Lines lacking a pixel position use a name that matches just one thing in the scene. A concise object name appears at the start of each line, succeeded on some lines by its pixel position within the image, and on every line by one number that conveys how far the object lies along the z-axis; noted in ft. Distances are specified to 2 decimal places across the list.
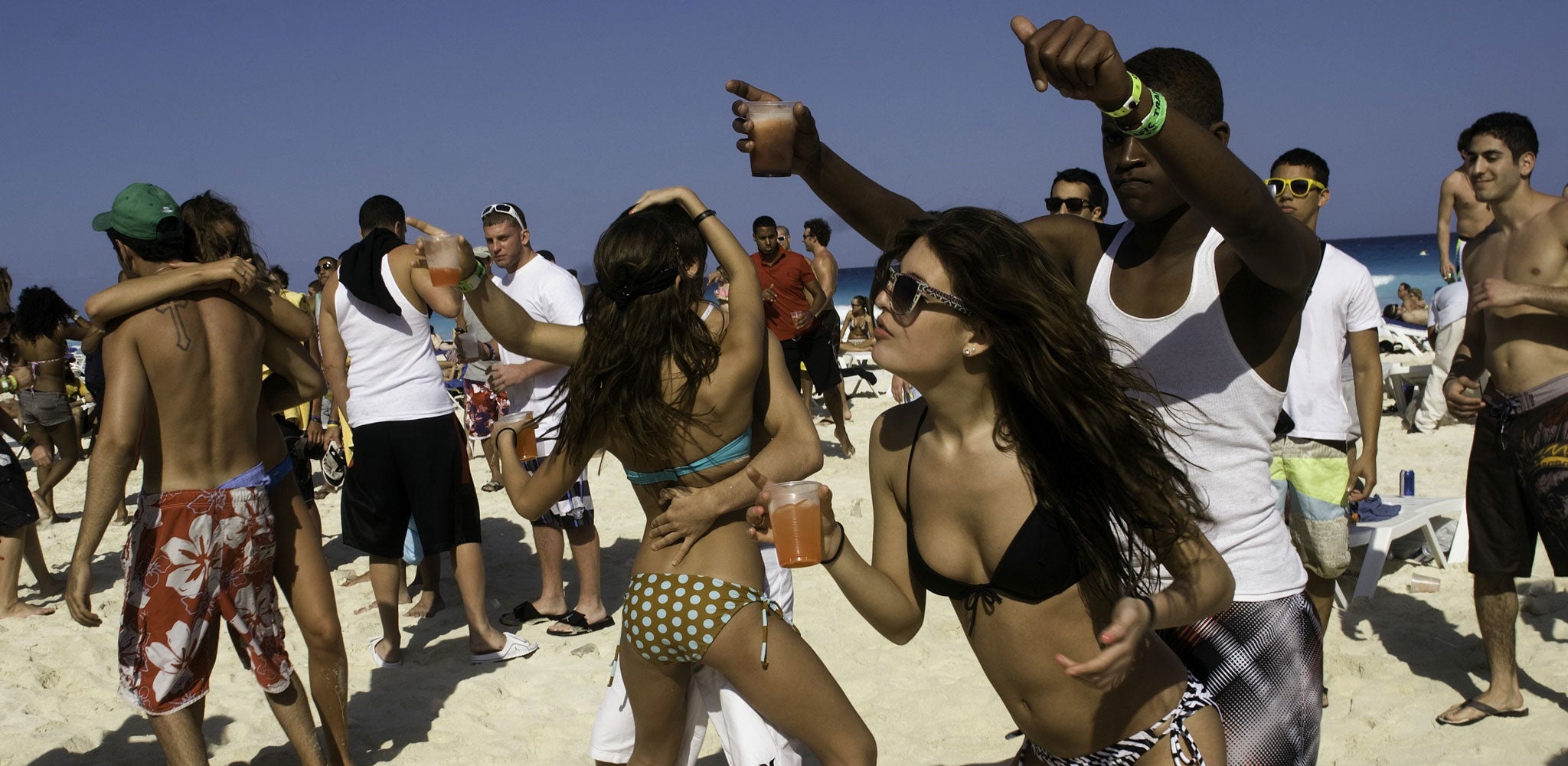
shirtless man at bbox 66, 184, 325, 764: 11.59
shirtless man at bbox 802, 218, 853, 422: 33.17
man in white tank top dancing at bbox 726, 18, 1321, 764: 7.36
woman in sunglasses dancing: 6.88
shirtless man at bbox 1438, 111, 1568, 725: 13.34
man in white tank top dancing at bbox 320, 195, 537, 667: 17.72
